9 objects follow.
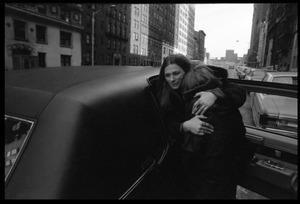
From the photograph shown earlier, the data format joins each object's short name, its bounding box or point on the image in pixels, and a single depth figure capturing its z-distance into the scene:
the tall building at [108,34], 34.19
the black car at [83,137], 1.00
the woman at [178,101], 1.63
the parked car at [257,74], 13.67
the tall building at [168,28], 70.00
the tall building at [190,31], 102.46
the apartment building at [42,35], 23.59
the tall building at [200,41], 137.00
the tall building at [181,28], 83.00
